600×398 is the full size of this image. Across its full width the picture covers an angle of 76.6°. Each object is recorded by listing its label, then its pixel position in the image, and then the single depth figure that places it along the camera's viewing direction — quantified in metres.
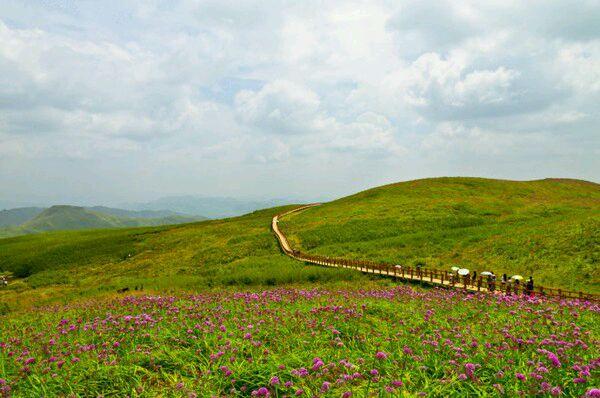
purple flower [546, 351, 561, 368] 7.36
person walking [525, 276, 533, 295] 24.31
